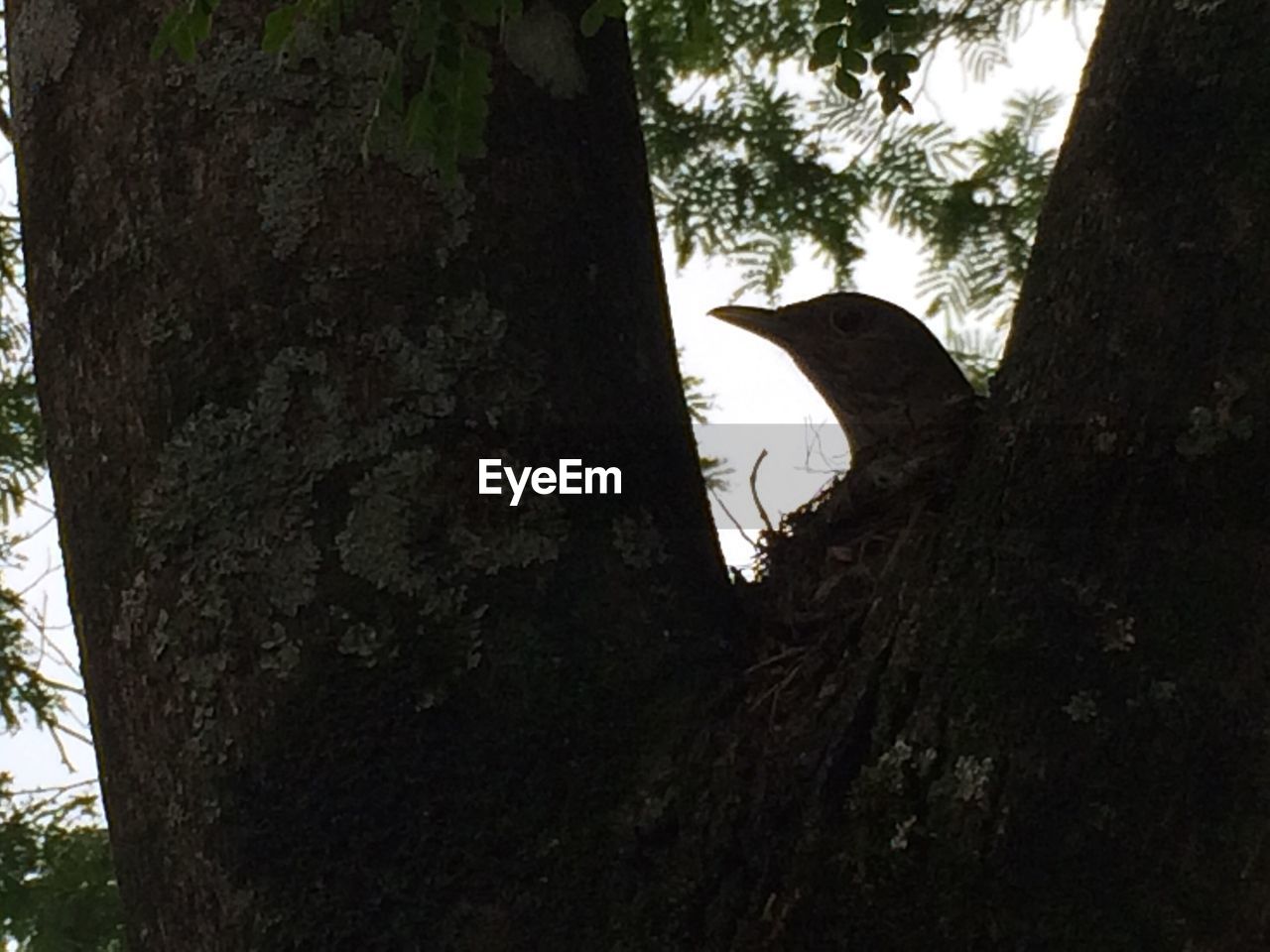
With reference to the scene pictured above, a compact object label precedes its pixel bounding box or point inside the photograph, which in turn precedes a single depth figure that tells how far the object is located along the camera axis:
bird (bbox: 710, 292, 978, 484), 3.88
